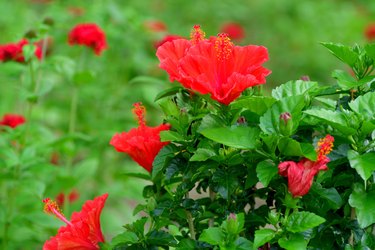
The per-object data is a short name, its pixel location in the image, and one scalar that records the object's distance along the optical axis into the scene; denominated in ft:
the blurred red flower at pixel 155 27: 21.23
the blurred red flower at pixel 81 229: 8.50
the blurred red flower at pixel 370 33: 23.03
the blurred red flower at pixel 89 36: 15.41
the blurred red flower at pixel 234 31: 24.59
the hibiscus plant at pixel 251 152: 7.69
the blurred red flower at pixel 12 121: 14.54
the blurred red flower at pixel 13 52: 14.16
